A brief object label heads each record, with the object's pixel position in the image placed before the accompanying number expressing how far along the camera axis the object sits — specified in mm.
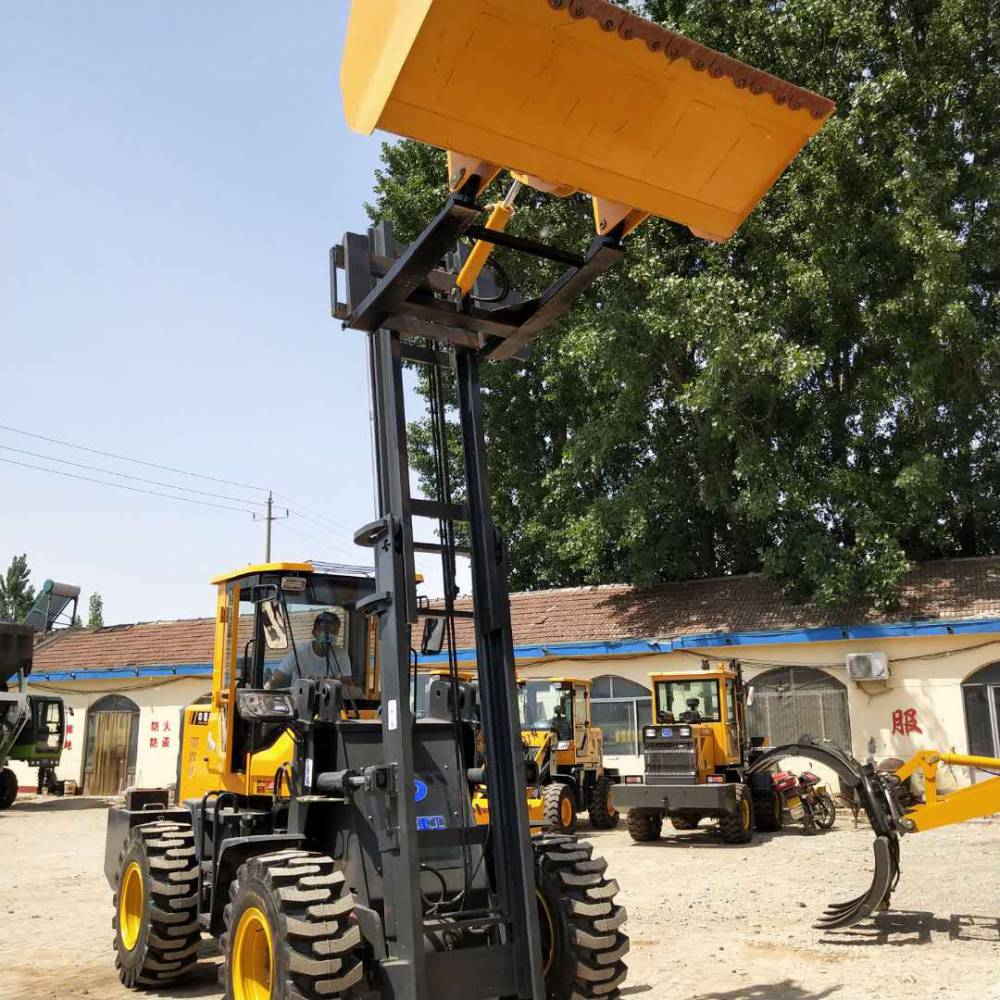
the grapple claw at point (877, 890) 8406
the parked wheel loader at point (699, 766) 15625
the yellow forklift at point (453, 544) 4133
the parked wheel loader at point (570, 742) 17594
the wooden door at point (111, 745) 28375
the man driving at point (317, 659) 6863
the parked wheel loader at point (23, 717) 23547
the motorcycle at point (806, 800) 16859
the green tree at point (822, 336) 22297
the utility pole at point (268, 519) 45188
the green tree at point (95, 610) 68000
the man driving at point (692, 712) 17250
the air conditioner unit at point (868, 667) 20469
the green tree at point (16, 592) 60375
